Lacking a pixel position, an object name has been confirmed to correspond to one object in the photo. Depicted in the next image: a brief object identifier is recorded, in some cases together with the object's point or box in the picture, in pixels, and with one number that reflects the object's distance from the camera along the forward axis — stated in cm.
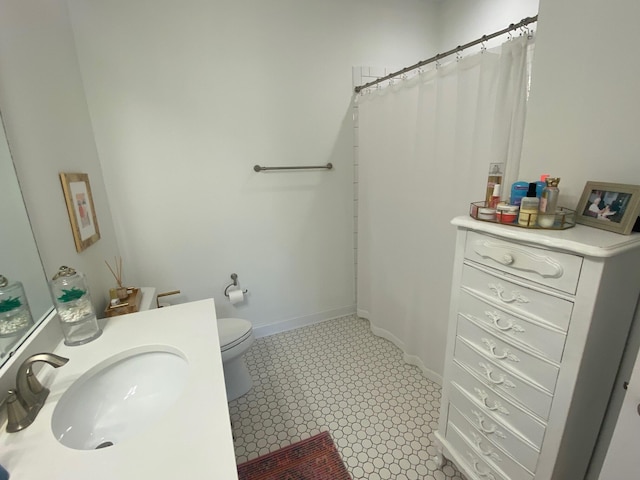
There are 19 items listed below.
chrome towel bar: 214
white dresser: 78
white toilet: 172
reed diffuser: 150
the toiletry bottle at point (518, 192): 101
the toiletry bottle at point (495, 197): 109
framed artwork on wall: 127
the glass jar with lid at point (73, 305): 102
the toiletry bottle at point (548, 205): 90
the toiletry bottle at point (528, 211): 92
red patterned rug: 137
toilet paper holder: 226
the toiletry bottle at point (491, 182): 111
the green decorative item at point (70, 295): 101
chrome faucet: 70
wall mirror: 88
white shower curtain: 132
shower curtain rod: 116
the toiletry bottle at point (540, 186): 96
